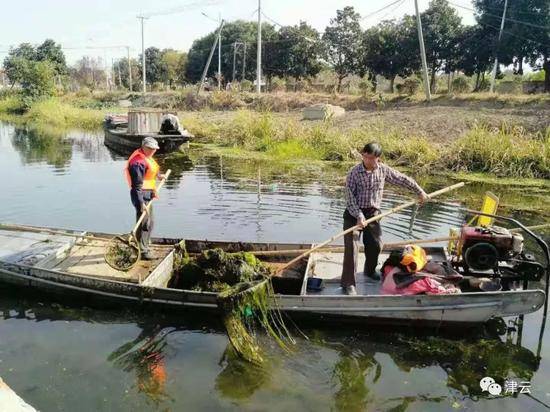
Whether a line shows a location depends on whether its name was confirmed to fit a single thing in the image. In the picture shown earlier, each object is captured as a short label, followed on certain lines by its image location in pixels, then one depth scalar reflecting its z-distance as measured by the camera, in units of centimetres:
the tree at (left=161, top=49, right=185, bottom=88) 6594
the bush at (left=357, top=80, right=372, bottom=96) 3947
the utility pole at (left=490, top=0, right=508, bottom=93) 3180
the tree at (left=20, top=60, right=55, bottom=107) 4888
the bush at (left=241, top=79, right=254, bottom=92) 4638
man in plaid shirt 684
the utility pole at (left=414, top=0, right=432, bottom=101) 2715
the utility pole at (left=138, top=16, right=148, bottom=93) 4865
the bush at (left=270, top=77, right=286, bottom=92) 4499
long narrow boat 659
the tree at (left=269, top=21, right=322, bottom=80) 4775
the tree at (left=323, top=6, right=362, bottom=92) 4403
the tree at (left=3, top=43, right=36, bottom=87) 5284
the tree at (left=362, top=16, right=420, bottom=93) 3828
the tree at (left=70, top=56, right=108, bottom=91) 7435
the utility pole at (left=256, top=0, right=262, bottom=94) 3472
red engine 674
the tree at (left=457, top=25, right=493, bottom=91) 3509
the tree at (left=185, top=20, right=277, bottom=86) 5278
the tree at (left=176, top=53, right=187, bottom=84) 6357
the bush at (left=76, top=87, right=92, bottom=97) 5559
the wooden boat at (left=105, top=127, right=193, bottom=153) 2309
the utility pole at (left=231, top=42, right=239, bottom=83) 5017
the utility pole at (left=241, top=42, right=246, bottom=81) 5061
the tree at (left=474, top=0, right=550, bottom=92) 3203
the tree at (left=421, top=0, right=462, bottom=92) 3728
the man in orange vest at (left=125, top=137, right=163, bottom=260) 796
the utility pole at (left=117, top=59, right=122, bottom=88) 6809
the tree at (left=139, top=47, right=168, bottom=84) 6625
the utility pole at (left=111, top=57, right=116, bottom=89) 7382
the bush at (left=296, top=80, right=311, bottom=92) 4314
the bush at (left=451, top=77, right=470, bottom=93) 3550
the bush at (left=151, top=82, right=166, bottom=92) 5741
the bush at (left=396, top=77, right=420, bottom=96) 3316
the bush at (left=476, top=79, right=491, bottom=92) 3706
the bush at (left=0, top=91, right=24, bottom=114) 4962
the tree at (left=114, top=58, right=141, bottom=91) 7064
